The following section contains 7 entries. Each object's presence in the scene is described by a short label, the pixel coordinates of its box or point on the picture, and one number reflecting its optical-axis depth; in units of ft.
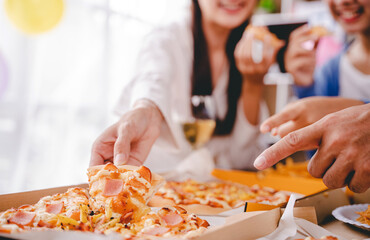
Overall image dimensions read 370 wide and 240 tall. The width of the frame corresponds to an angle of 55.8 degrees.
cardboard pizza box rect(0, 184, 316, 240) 1.77
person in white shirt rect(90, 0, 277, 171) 5.94
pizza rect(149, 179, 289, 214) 3.22
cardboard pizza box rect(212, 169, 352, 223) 2.82
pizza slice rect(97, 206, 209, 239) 2.04
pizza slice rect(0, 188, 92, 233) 2.12
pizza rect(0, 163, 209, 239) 2.13
